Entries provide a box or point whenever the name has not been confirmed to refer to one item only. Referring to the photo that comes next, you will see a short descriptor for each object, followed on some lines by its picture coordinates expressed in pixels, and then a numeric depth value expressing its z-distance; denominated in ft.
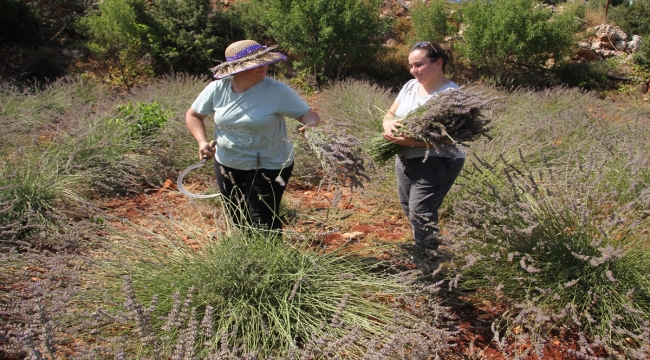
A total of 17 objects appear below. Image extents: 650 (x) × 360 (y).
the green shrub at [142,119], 19.76
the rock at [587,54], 56.29
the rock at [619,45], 59.16
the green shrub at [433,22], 51.93
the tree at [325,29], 43.93
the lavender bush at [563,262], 8.54
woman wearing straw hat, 9.82
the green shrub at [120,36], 37.17
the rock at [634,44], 58.08
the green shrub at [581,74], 50.98
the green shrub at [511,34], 44.68
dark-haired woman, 9.53
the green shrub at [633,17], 66.69
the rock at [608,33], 58.75
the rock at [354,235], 13.33
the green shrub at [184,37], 45.83
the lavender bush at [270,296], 7.75
